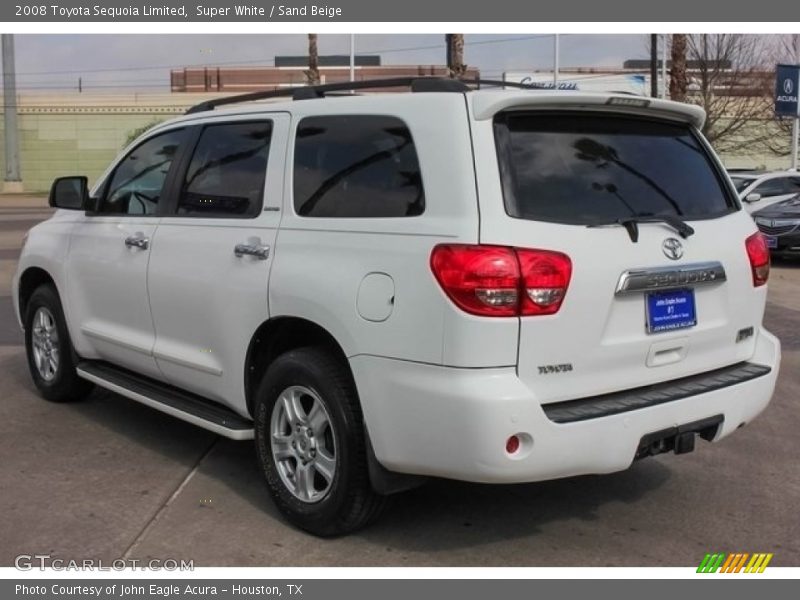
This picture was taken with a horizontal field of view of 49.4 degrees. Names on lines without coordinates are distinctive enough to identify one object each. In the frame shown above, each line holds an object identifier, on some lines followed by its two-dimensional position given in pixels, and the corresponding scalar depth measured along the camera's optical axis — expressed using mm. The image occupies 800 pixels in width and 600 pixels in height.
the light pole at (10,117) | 41156
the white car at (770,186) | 16359
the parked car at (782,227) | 14508
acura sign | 22984
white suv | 3332
